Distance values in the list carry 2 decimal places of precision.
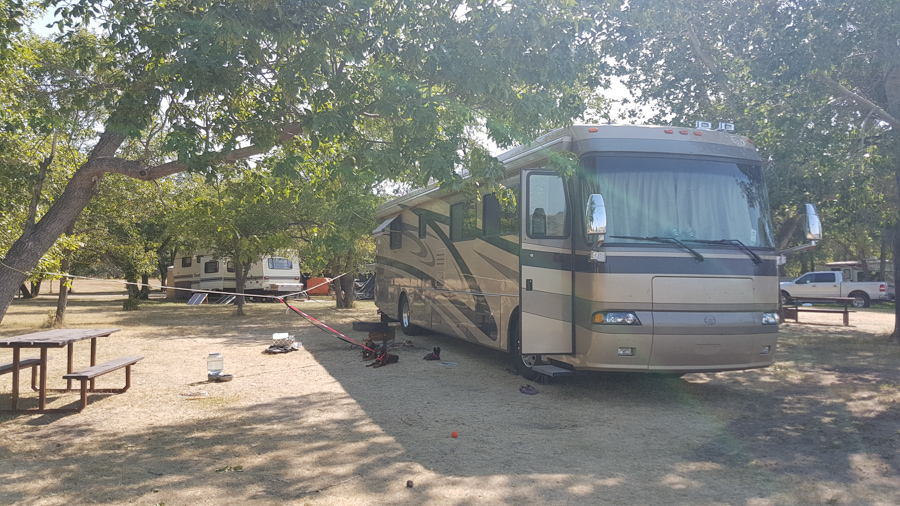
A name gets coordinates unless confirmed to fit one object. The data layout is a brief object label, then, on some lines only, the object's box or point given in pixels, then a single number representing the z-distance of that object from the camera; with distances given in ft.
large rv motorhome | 23.81
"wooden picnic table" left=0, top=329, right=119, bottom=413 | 21.97
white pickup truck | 101.24
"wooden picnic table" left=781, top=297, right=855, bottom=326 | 62.79
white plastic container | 30.73
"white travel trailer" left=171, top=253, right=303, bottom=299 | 98.32
